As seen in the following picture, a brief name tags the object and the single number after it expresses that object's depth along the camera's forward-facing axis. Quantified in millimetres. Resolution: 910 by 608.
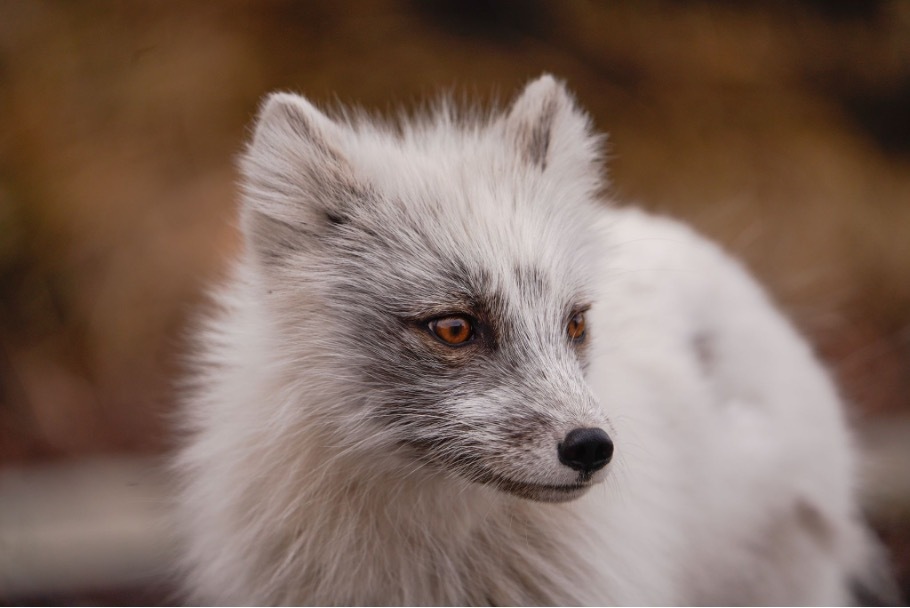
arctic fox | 4234
